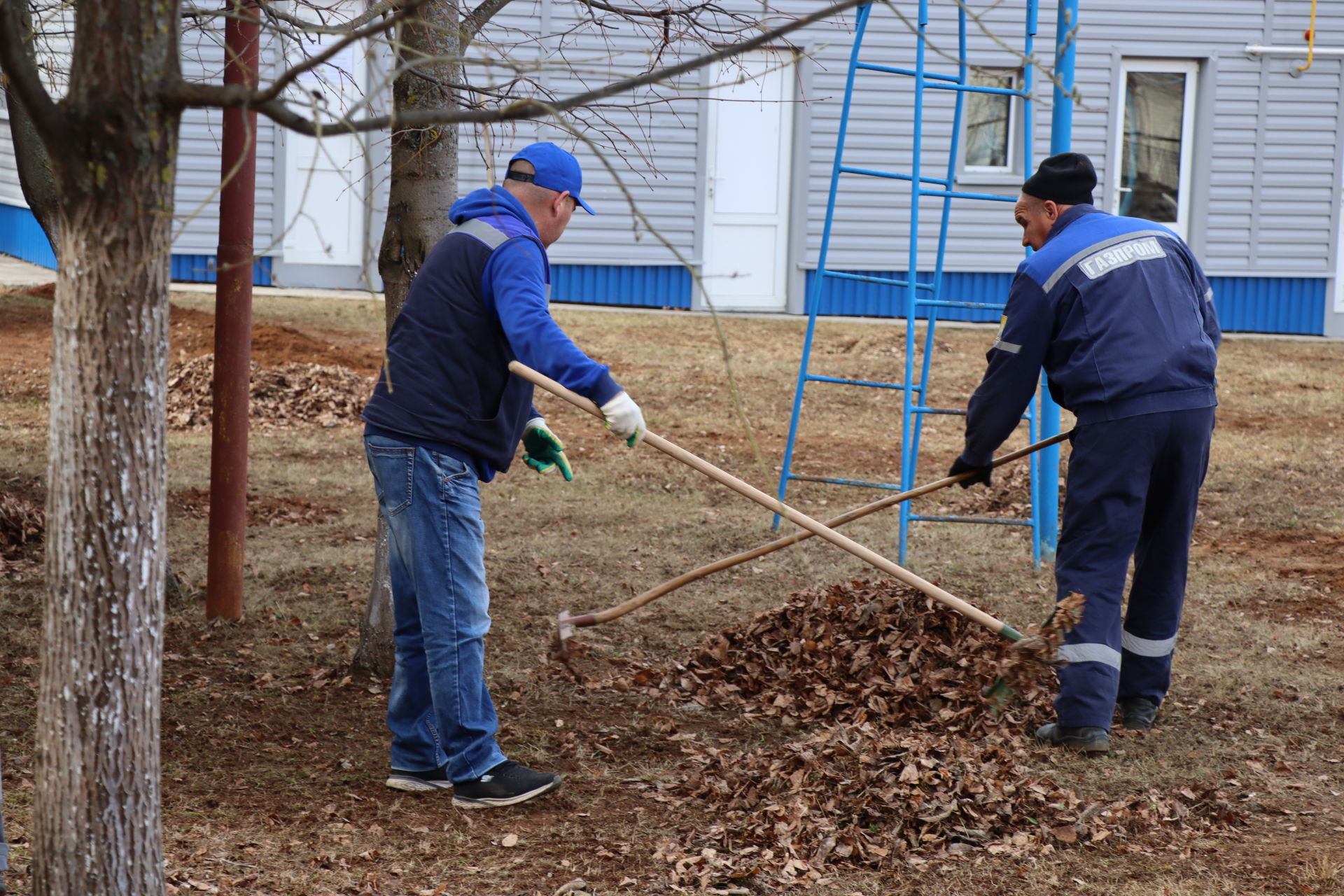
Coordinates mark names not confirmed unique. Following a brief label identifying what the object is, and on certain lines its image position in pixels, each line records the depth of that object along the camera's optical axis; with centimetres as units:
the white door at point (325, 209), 2958
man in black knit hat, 879
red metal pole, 1053
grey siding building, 3027
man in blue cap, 752
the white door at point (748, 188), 3081
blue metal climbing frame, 1335
